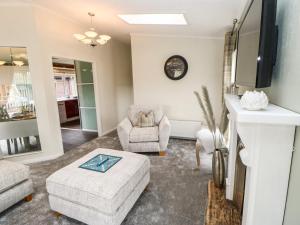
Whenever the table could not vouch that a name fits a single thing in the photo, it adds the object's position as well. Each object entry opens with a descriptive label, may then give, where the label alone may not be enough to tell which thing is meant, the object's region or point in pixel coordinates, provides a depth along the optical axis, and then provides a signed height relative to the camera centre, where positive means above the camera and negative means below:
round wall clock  4.01 +0.39
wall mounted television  0.87 +0.21
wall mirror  2.93 -0.31
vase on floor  1.86 -0.91
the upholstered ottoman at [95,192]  1.53 -0.97
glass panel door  4.75 -0.21
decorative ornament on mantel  0.82 -0.09
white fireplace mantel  0.77 -0.37
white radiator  3.99 -1.01
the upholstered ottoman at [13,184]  1.83 -1.06
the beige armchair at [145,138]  3.21 -0.98
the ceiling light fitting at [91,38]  2.75 +0.81
